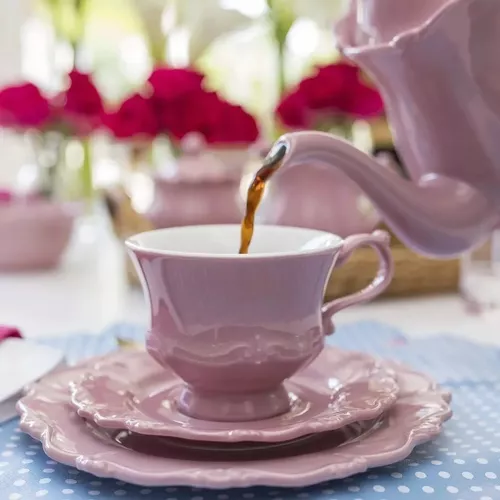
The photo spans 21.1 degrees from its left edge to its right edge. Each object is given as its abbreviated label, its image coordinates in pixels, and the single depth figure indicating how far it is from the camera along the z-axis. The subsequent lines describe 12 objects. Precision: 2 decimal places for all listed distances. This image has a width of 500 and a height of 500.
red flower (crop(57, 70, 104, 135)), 1.32
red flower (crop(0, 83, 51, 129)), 1.29
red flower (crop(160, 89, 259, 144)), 1.12
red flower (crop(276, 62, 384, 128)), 1.06
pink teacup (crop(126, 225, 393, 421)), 0.59
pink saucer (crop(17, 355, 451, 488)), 0.54
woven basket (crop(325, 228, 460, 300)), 0.95
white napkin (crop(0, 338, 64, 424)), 0.65
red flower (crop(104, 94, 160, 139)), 1.12
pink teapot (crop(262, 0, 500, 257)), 0.68
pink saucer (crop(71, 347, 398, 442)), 0.57
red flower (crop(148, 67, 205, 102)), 1.10
